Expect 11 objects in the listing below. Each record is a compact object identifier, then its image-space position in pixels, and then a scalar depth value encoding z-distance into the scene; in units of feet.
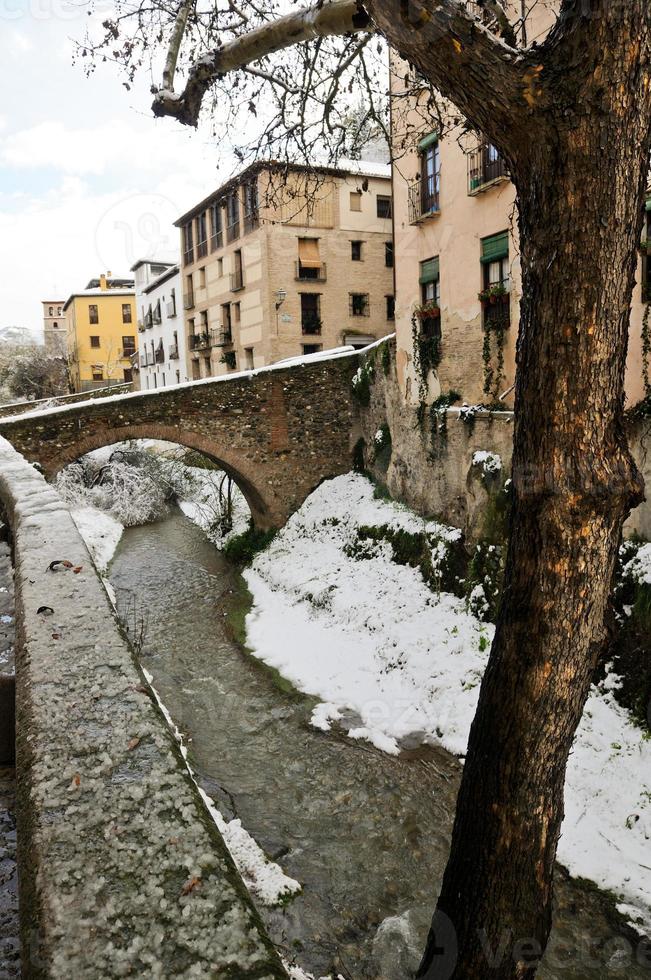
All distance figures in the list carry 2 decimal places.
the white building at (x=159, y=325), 106.22
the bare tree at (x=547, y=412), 7.00
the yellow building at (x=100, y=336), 147.33
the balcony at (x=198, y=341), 92.05
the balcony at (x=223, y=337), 86.70
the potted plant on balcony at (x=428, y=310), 42.06
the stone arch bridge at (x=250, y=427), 45.83
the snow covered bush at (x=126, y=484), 67.41
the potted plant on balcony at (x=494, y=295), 36.11
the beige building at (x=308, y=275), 77.36
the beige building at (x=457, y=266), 36.45
